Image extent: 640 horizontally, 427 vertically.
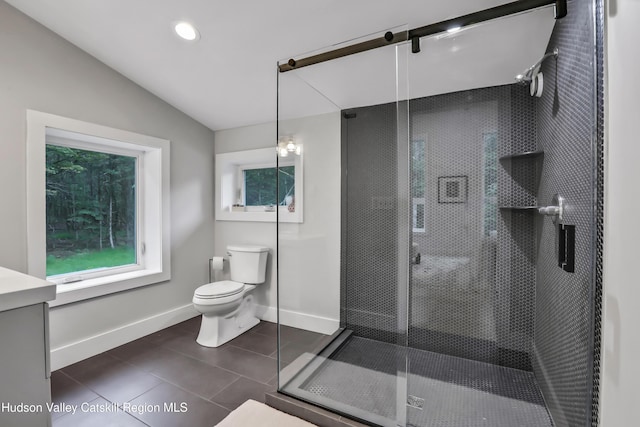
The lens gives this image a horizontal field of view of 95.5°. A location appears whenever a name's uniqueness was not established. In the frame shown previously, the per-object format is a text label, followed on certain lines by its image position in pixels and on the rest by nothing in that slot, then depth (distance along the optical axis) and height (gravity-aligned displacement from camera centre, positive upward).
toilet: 2.37 -0.73
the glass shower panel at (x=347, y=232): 1.91 -0.16
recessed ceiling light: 1.85 +1.18
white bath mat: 1.49 -1.08
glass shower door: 1.68 -0.10
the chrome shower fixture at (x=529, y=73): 1.57 +0.79
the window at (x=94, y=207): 1.96 +0.05
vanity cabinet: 0.88 -0.45
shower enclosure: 1.40 -0.11
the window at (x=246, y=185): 2.98 +0.30
